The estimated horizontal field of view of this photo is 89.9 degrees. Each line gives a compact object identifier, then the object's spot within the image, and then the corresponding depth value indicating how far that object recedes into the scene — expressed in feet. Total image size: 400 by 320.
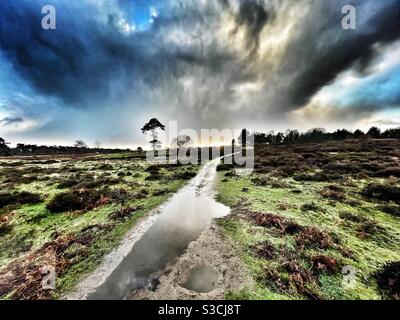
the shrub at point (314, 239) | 29.84
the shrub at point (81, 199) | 47.98
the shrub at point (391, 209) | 41.11
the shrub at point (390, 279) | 20.64
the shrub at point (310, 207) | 44.21
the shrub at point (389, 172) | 69.88
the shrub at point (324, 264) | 24.50
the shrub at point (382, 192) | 50.13
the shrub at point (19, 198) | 50.65
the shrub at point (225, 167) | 111.55
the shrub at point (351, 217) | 38.45
